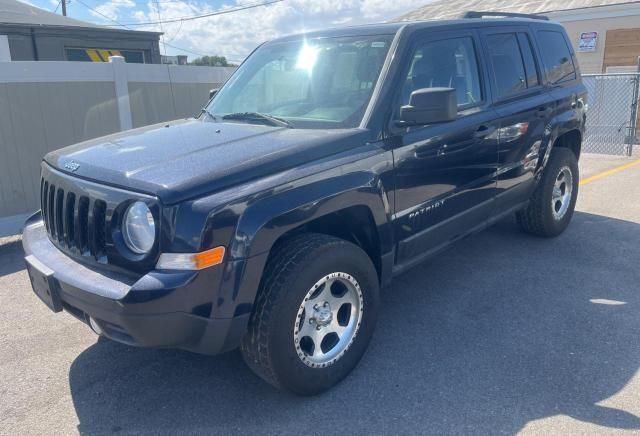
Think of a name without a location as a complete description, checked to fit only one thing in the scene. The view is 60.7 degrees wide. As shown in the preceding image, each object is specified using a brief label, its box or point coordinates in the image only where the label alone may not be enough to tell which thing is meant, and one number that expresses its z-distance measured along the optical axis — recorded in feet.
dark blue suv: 8.34
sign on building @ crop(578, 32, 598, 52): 48.06
